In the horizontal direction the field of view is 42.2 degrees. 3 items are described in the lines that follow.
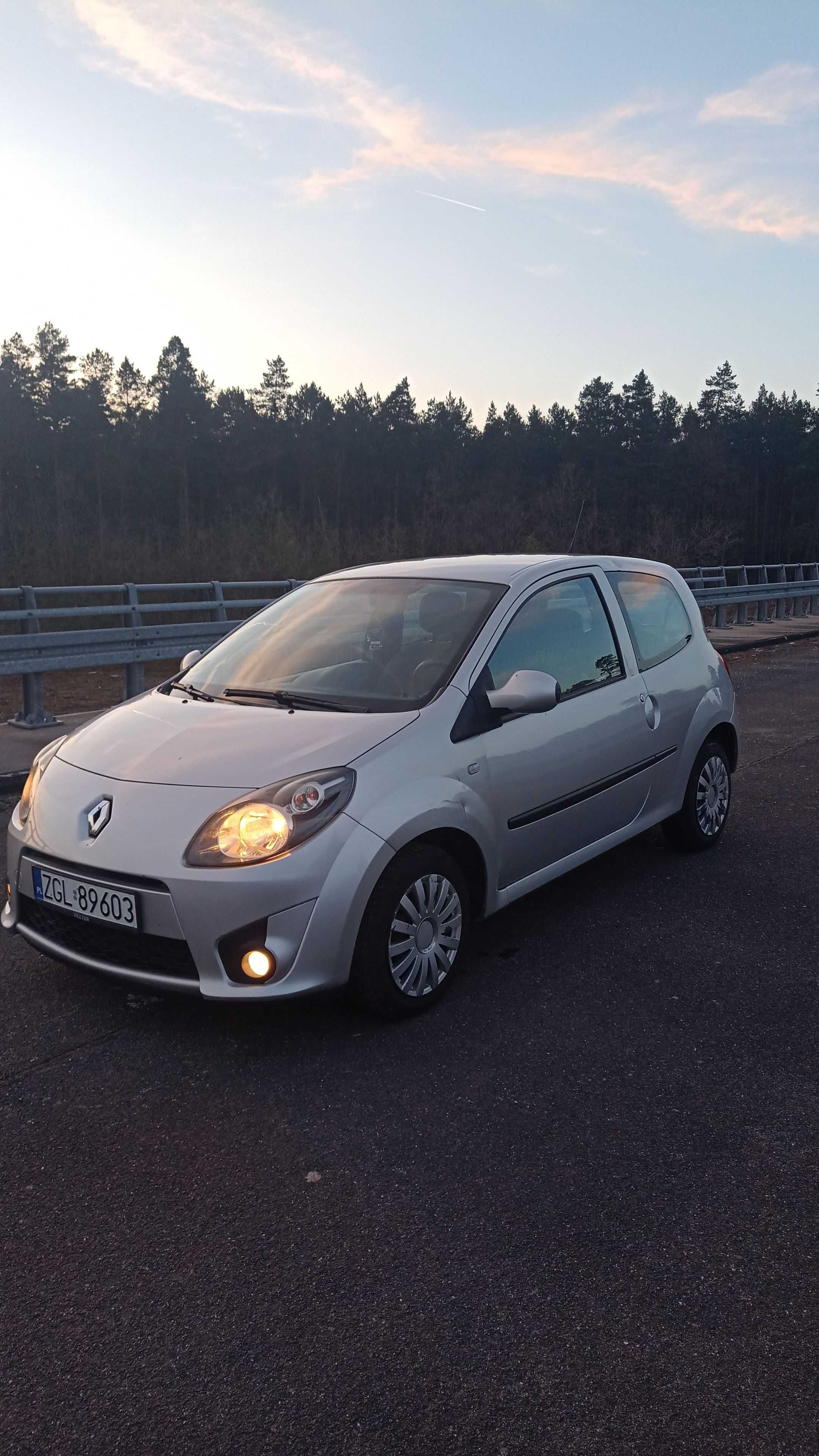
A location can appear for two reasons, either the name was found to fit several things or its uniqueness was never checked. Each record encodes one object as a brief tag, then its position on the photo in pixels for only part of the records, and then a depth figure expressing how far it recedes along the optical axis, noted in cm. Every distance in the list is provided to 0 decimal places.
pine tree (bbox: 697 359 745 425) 8238
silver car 335
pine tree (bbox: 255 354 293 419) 7325
